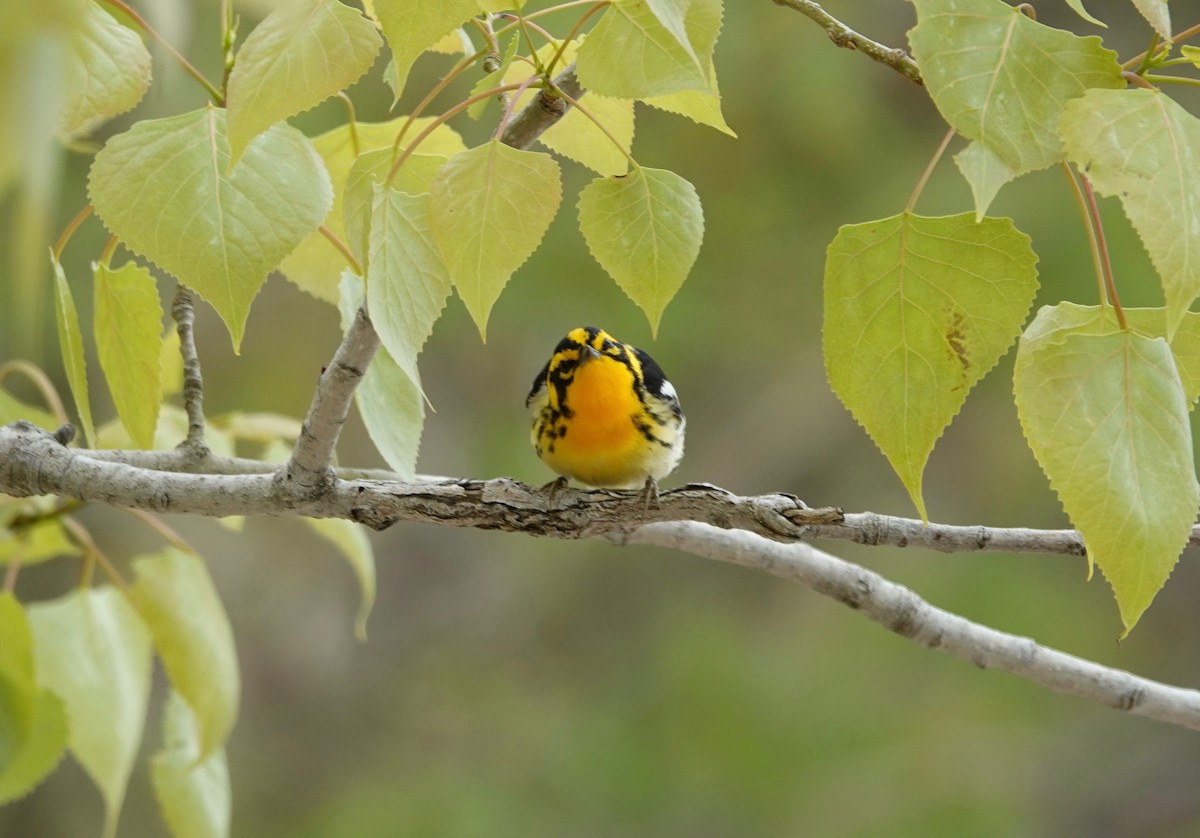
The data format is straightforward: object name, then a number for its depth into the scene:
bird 6.46
